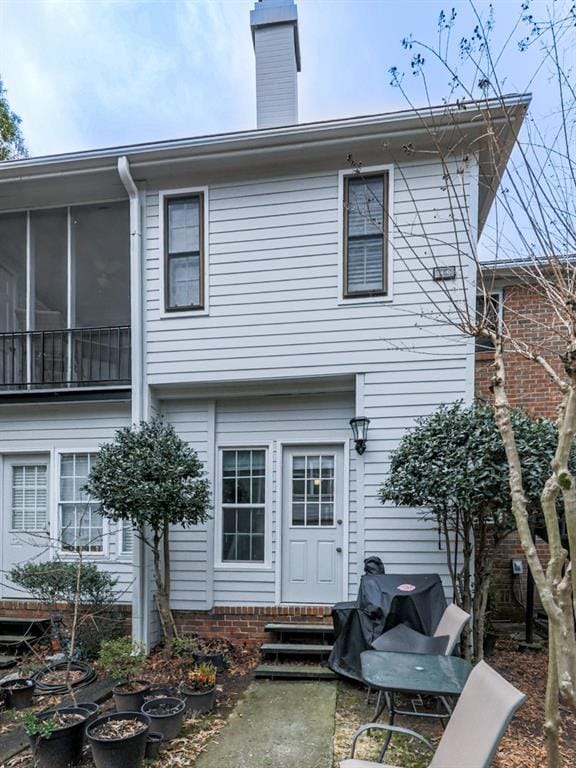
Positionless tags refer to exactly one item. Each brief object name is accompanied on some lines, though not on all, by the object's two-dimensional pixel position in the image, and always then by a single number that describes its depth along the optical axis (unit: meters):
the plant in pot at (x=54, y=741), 3.19
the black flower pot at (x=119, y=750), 3.04
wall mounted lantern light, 5.18
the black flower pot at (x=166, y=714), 3.54
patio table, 2.86
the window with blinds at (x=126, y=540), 5.89
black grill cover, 4.22
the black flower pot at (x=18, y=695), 4.27
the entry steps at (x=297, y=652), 4.59
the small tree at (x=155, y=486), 4.80
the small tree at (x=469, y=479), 4.04
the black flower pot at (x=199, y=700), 3.95
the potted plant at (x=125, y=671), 3.86
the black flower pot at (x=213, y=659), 4.71
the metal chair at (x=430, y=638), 3.58
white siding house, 5.18
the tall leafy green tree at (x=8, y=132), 12.20
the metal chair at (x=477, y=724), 2.04
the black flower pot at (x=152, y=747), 3.32
